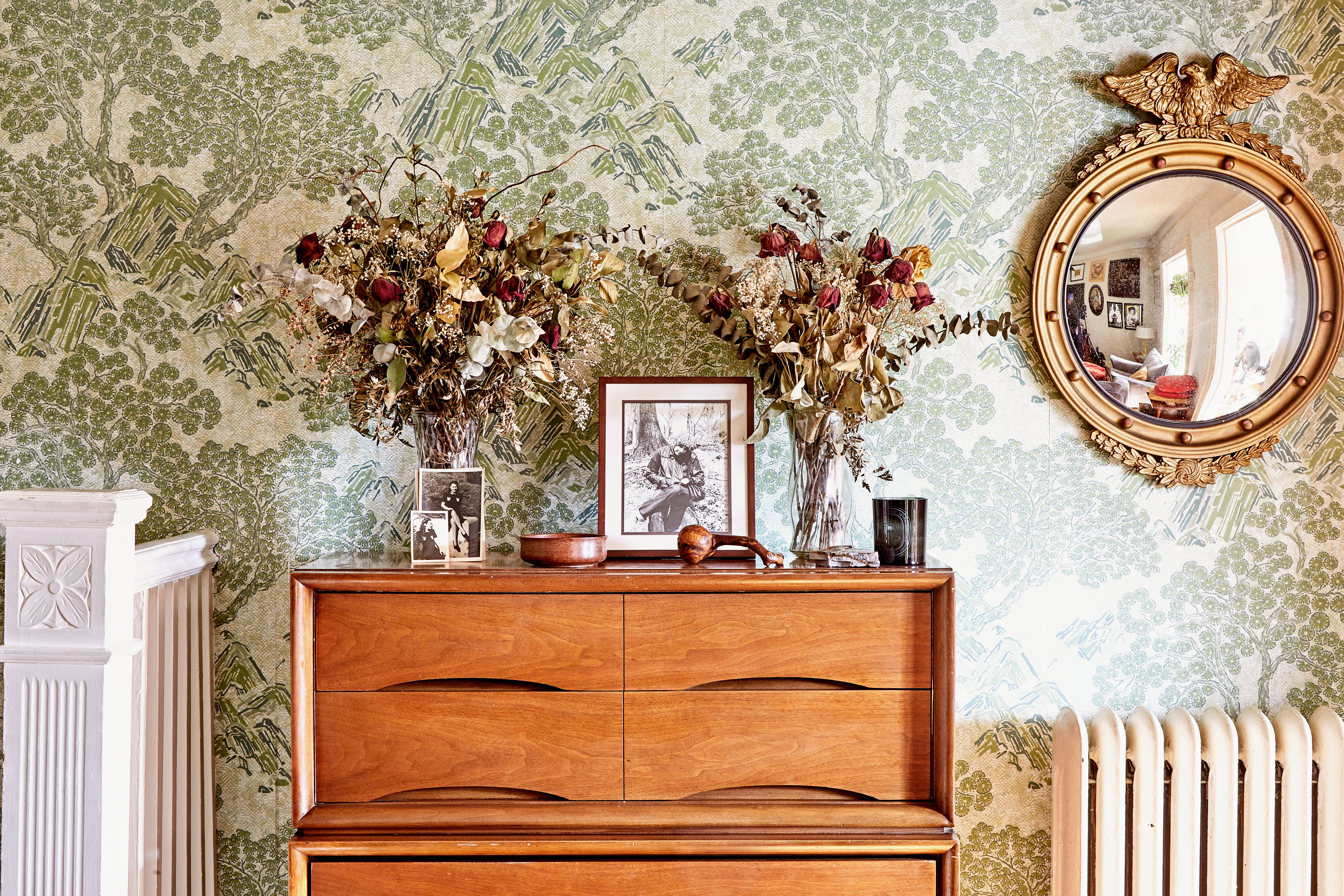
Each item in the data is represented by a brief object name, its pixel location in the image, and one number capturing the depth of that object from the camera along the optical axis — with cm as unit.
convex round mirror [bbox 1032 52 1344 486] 193
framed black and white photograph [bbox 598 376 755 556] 178
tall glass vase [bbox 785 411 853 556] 169
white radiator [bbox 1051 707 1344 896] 180
